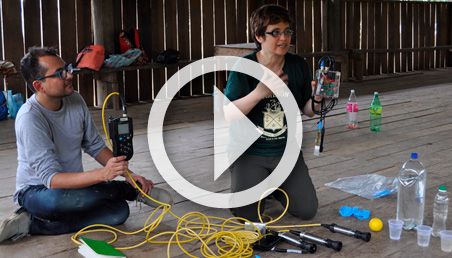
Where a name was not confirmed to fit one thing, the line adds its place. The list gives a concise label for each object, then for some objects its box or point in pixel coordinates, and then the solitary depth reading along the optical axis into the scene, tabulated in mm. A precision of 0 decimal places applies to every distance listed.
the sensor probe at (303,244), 2398
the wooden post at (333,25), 8914
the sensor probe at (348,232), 2521
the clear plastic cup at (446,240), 2381
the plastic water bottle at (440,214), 2576
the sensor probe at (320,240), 2408
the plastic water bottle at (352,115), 5179
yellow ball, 2631
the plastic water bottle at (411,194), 2668
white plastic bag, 3217
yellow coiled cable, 2414
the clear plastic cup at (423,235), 2449
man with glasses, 2441
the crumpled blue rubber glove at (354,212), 2828
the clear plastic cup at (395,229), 2527
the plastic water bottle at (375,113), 5090
